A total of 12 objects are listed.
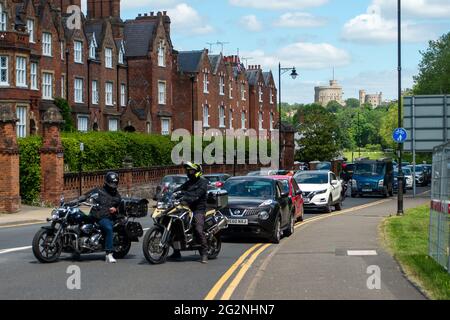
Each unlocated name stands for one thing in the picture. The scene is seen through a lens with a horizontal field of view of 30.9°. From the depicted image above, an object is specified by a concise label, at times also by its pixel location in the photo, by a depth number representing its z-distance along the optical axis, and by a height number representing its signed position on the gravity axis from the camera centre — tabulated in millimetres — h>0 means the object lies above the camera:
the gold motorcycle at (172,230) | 14781 -1850
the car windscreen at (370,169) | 49750 -2389
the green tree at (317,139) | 90062 -973
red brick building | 50094 +4630
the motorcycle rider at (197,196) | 15250 -1236
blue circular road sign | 32844 -205
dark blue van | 49562 -2923
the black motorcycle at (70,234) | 14875 -1906
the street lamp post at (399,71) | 32344 +2350
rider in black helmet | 15102 -1411
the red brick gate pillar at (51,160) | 35562 -1252
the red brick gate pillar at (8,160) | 32031 -1137
